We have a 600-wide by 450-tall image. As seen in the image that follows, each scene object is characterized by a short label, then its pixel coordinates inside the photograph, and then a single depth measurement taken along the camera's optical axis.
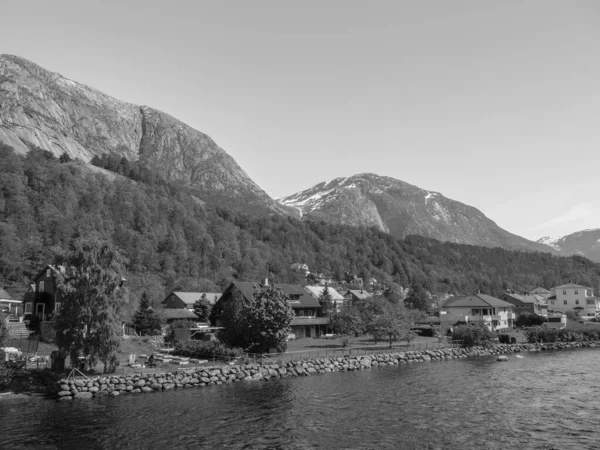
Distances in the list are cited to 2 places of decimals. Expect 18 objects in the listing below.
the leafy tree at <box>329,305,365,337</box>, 87.75
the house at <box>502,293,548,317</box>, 136.00
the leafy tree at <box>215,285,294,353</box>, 62.38
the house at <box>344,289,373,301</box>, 133.12
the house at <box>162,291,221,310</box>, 97.98
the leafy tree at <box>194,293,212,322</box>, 87.62
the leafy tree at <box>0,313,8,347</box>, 43.14
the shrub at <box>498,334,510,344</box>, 91.78
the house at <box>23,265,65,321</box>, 68.38
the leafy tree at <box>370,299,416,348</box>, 77.19
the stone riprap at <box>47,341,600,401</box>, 43.22
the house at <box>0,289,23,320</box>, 71.44
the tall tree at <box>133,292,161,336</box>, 74.12
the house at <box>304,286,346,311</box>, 128.06
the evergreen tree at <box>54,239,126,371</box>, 45.69
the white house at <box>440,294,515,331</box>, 104.62
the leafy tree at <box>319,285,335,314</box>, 110.31
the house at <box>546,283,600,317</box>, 146.00
